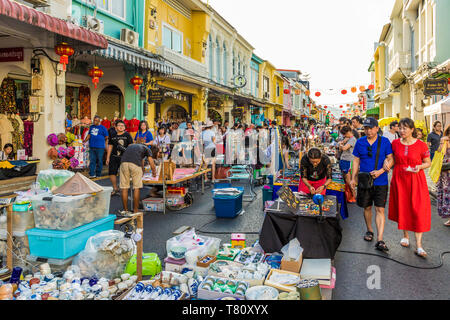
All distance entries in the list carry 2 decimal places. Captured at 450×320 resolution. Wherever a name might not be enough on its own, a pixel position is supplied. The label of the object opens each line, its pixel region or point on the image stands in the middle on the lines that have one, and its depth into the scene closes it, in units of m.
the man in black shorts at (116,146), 8.28
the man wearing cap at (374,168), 5.30
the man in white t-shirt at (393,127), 10.02
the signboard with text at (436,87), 13.80
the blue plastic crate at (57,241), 4.06
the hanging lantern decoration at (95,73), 11.12
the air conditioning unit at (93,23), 10.97
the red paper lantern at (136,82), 12.96
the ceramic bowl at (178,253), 4.36
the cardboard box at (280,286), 3.42
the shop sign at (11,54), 9.22
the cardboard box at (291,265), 3.98
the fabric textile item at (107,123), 13.23
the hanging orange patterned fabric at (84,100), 13.55
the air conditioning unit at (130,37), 12.84
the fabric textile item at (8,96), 11.32
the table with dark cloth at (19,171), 8.59
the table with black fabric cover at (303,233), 4.36
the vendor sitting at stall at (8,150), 9.80
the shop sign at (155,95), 13.95
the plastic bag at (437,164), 6.20
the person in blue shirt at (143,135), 9.60
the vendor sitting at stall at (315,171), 5.64
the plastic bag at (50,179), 5.17
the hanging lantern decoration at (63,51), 8.71
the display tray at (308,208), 4.48
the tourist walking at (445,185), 6.19
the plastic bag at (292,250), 4.06
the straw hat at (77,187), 4.39
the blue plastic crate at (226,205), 7.19
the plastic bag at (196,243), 4.51
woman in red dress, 5.00
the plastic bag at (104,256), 4.01
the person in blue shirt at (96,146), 10.42
